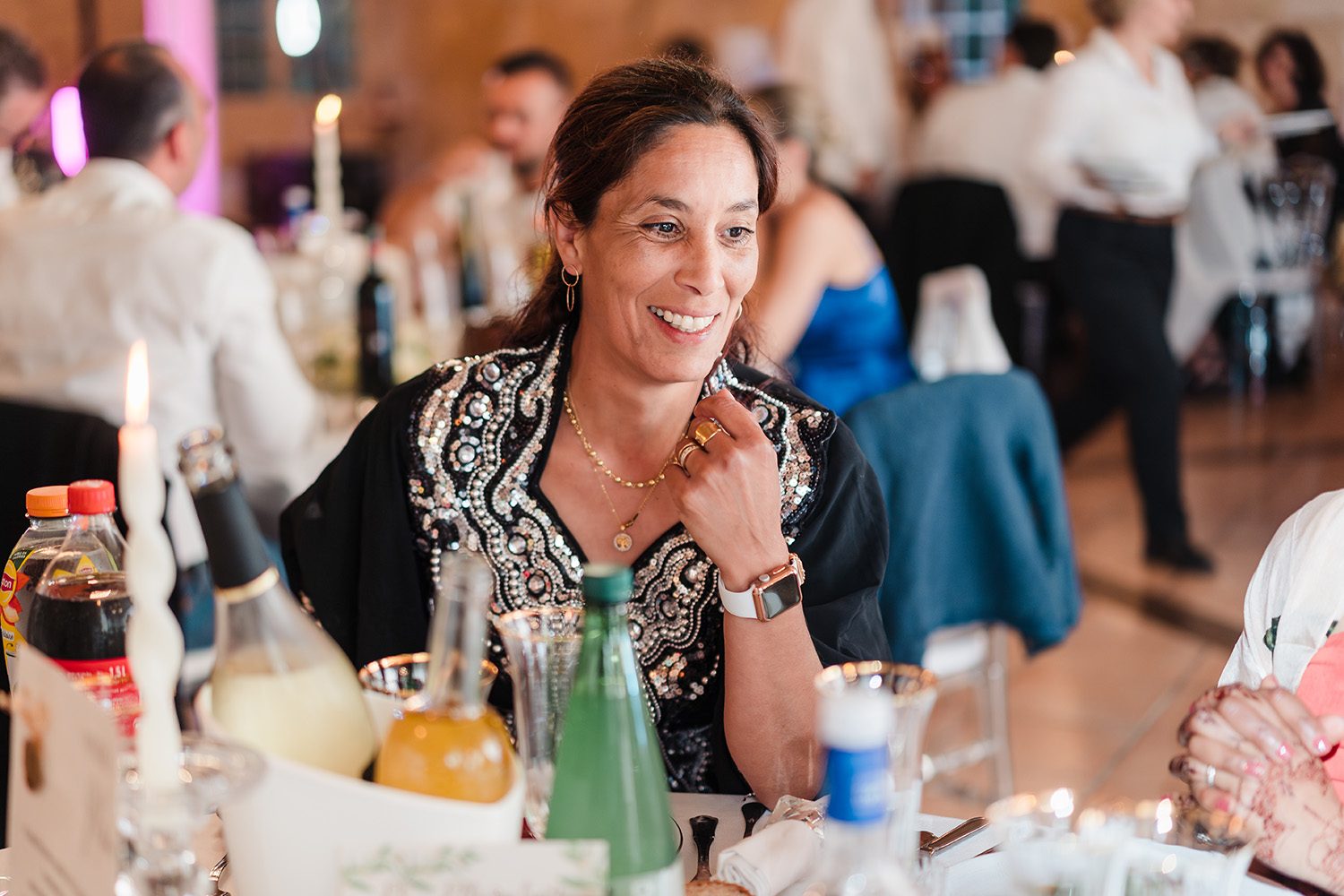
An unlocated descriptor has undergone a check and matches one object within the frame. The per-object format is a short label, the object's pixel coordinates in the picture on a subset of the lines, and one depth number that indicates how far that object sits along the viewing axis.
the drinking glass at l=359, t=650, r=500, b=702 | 0.89
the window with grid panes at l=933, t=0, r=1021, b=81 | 8.43
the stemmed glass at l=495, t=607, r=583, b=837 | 0.87
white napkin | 0.96
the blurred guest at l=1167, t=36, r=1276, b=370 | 5.47
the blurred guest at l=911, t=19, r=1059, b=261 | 6.24
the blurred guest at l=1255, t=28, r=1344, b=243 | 5.14
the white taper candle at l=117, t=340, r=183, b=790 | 0.73
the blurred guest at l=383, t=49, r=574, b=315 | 4.16
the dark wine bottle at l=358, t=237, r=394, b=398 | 3.00
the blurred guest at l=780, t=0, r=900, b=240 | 7.50
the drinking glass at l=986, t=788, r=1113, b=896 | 0.75
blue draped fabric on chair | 2.32
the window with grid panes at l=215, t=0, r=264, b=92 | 8.52
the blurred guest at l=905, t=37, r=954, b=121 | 7.37
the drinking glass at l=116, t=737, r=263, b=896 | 0.74
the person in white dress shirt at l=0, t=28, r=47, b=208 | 3.29
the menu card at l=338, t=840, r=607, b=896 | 0.73
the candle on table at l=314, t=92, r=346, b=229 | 2.94
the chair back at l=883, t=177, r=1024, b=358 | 5.70
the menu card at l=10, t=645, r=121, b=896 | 0.75
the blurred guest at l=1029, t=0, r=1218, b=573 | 4.64
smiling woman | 1.46
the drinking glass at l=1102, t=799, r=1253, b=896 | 0.76
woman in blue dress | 3.41
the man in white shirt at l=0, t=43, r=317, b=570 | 2.52
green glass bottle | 0.82
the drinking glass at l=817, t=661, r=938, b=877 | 0.78
